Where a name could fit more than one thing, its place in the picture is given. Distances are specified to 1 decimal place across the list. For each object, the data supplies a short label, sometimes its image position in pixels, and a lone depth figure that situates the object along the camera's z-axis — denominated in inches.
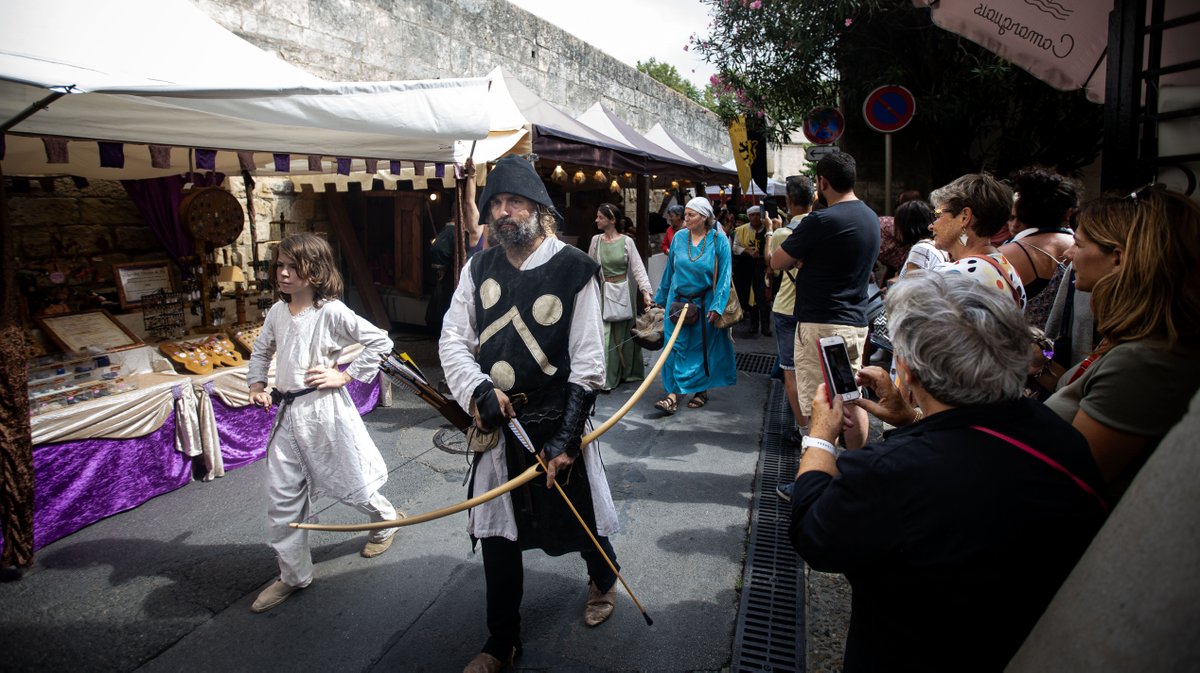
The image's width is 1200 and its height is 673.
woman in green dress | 245.6
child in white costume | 116.9
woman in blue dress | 209.5
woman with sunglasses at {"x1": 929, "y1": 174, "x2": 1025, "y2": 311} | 98.8
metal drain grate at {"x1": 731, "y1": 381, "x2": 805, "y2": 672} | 100.4
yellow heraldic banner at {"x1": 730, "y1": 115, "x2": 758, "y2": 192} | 322.0
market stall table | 138.8
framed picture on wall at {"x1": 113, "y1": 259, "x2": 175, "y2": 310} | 194.7
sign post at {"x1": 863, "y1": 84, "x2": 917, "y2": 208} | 238.1
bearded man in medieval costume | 93.7
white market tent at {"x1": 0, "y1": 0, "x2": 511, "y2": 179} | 106.0
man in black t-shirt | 137.3
